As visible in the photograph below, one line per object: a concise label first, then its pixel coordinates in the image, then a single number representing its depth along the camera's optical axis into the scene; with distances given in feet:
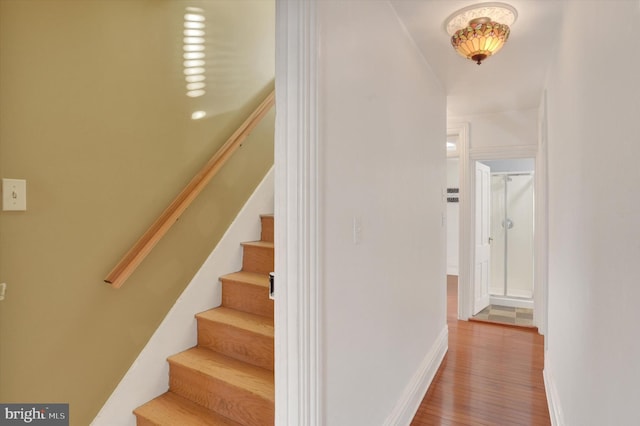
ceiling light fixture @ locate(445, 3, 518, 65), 6.74
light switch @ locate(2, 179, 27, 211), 4.68
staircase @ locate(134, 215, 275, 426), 5.73
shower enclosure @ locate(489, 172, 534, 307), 17.53
